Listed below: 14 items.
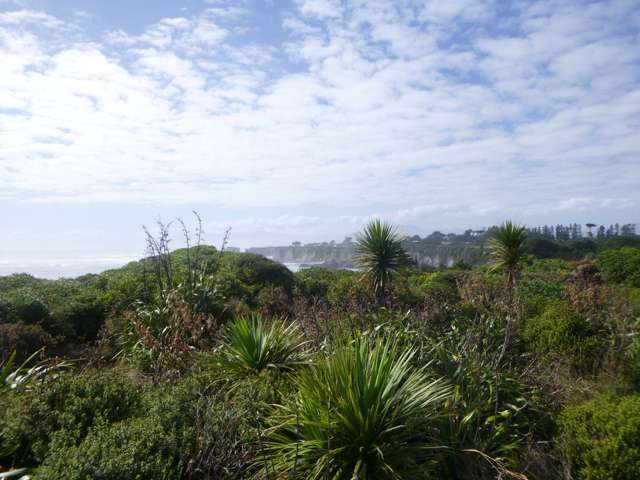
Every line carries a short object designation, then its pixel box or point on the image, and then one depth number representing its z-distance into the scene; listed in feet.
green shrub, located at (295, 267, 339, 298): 46.46
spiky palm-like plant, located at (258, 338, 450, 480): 11.74
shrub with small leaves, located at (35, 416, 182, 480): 9.73
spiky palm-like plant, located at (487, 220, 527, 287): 42.11
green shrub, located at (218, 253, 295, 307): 40.01
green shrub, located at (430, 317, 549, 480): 12.99
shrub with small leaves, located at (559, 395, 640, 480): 11.96
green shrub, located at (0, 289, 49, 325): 29.22
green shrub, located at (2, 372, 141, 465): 12.05
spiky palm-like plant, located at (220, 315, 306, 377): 18.69
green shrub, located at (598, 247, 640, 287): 52.94
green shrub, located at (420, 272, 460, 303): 32.41
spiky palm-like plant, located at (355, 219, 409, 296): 39.70
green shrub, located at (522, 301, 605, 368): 21.03
